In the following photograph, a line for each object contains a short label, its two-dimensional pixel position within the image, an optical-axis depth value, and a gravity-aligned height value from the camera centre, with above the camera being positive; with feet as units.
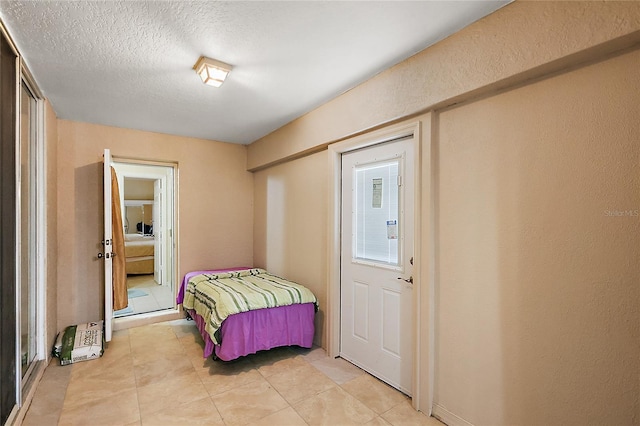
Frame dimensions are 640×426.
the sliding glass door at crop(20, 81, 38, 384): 7.78 -0.49
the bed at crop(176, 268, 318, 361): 8.77 -3.09
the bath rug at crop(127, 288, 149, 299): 16.65 -4.38
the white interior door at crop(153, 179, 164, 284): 18.36 -1.37
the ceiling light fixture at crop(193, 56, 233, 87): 6.83 +3.21
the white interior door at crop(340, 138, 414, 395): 7.73 -1.33
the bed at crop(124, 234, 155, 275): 21.11 -2.94
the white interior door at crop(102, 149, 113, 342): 10.37 -0.97
